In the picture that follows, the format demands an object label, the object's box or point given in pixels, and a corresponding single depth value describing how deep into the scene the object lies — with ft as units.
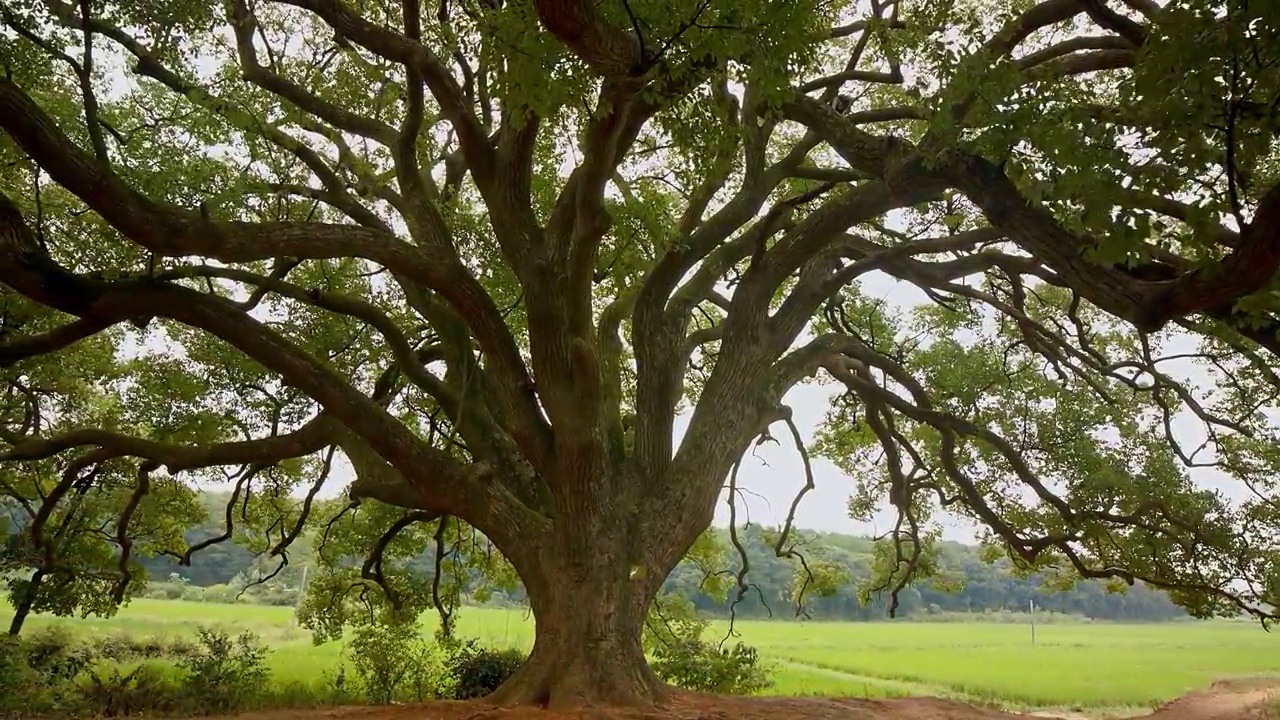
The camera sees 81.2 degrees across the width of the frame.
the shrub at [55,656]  22.06
